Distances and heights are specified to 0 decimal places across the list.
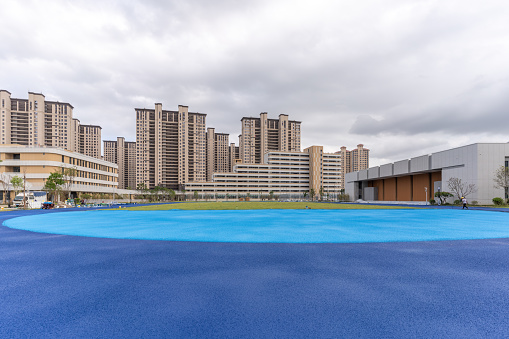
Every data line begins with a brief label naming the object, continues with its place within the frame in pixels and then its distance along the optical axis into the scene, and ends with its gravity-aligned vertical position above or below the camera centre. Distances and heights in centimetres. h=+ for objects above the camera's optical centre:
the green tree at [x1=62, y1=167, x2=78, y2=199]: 6379 +25
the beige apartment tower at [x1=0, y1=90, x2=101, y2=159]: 11525 +2543
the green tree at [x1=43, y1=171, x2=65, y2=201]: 5168 -74
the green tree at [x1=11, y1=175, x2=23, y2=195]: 4706 -46
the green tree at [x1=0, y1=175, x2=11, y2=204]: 6064 -60
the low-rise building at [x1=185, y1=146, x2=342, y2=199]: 13725 +68
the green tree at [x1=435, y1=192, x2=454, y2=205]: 5062 -344
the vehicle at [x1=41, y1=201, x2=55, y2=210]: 4316 -409
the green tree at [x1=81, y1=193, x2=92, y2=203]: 6888 -437
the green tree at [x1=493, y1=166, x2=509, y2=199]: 4466 -14
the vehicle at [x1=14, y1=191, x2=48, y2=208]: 4391 -348
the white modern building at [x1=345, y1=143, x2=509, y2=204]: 4678 +76
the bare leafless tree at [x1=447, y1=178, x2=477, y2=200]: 4728 -185
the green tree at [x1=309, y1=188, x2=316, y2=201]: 13362 -753
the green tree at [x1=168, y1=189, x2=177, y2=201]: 11606 -672
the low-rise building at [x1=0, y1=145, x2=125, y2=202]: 6569 +391
